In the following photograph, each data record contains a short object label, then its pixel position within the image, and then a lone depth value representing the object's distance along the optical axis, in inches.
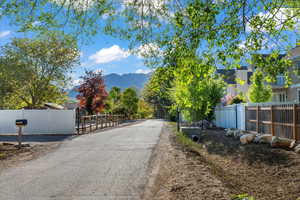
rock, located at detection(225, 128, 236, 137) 670.8
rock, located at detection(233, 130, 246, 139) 613.1
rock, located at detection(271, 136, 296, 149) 432.5
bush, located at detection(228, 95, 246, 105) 1235.0
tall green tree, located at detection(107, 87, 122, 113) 2244.0
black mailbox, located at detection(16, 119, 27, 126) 508.0
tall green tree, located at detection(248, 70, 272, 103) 1130.0
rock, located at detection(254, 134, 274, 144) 490.8
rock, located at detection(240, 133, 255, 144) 509.0
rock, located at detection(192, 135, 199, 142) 669.3
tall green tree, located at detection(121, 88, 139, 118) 2581.2
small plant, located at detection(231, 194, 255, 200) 168.2
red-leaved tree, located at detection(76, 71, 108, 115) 1688.0
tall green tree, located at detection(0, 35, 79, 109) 1032.8
